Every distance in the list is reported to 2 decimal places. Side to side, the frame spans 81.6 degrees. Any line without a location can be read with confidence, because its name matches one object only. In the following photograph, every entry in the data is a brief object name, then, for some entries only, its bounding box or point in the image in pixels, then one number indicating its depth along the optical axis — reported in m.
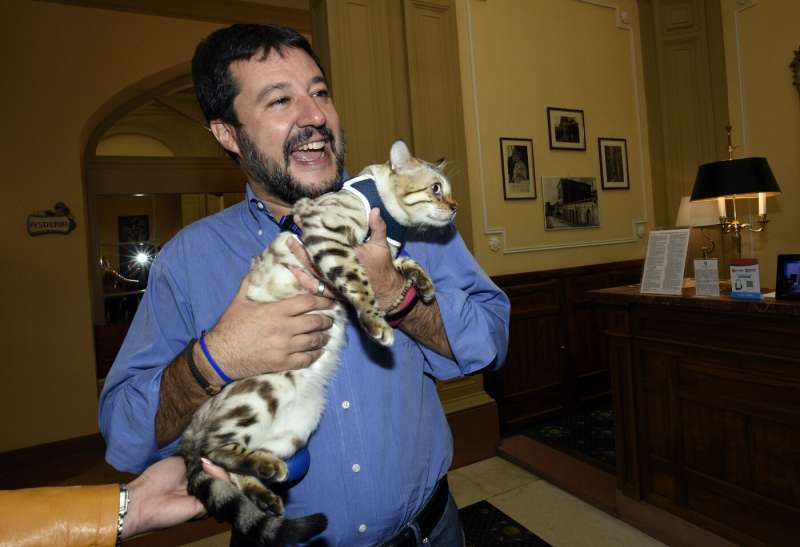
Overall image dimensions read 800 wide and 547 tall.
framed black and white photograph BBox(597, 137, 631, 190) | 4.73
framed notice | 2.51
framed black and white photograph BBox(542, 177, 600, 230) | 4.42
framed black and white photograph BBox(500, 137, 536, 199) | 4.15
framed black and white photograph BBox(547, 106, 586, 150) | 4.41
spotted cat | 0.94
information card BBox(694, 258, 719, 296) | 2.36
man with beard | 1.01
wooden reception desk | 2.02
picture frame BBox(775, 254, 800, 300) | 2.02
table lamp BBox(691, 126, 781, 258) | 3.42
